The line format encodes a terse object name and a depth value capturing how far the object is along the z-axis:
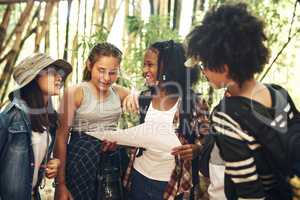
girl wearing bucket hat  1.49
